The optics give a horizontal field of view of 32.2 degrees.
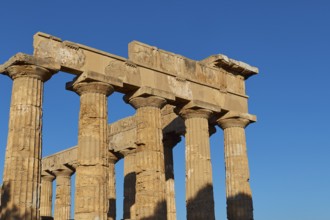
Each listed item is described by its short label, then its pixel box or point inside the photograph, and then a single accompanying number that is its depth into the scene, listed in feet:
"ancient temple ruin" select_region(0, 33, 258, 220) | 72.23
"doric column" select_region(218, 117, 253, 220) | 95.40
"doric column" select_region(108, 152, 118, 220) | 118.01
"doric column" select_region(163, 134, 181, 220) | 107.55
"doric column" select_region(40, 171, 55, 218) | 131.95
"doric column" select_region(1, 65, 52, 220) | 68.39
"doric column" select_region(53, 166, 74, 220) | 127.34
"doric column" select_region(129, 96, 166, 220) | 82.84
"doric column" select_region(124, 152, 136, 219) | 113.60
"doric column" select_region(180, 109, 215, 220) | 90.02
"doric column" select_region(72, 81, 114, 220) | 76.07
